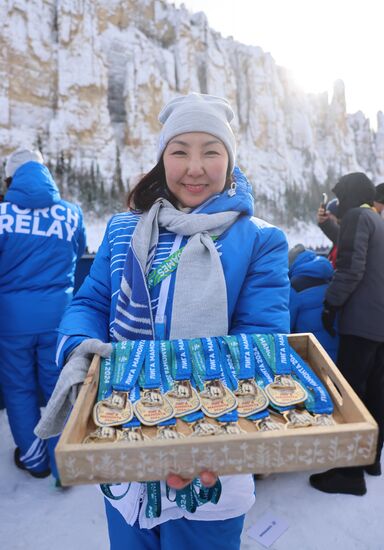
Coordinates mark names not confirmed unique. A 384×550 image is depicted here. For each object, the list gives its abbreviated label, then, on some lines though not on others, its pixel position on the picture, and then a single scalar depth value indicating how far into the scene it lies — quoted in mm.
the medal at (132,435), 588
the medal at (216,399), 643
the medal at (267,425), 594
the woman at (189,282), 808
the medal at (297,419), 601
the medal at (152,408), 627
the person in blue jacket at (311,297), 1830
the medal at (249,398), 647
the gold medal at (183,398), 647
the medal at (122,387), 630
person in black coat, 1621
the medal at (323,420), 605
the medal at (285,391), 661
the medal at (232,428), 600
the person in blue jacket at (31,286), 1793
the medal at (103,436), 593
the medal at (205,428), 597
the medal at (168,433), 591
